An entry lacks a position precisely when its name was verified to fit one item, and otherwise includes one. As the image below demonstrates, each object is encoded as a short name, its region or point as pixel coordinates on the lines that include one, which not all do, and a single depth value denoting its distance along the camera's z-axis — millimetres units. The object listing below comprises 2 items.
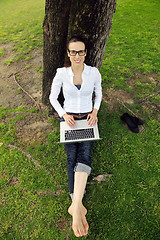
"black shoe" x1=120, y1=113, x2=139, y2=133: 3283
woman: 2160
